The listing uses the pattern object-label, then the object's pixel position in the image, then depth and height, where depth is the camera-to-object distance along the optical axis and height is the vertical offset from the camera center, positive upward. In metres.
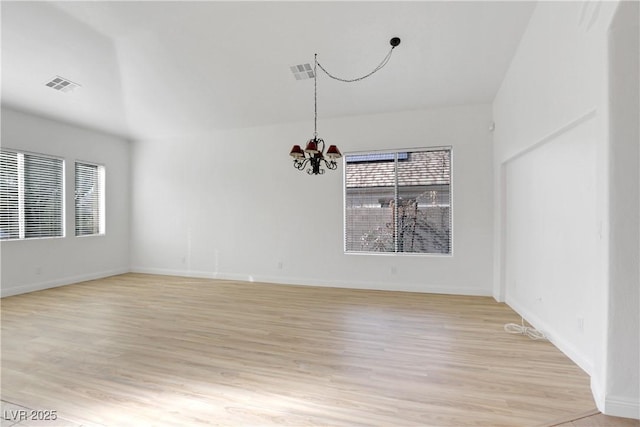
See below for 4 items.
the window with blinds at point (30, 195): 4.78 +0.32
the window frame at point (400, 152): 4.87 +0.25
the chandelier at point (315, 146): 3.24 +0.74
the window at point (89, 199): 5.83 +0.30
